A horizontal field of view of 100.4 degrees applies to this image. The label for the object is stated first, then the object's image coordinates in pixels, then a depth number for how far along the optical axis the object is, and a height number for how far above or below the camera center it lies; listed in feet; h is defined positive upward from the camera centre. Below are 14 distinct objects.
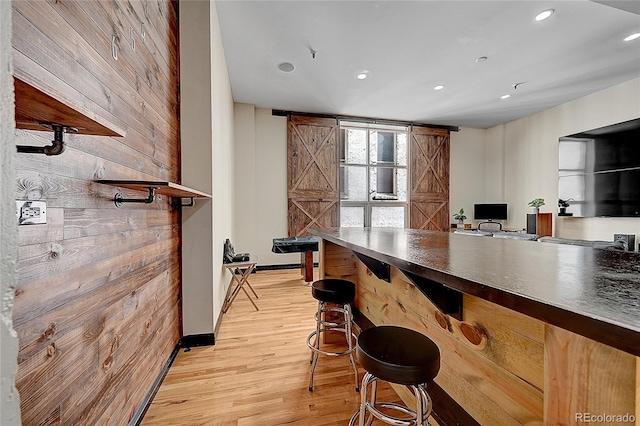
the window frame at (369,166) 19.92 +3.34
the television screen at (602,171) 13.48 +2.17
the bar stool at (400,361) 3.06 -1.79
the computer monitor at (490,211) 21.16 -0.10
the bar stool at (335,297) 6.00 -1.99
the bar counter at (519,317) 1.69 -1.03
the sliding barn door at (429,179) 20.97 +2.49
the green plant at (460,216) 21.29 -0.51
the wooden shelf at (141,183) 3.92 +0.39
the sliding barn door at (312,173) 18.34 +2.53
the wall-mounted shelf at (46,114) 1.48 +0.65
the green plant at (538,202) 17.76 +0.52
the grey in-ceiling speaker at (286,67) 12.43 +6.77
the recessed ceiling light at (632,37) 10.36 +6.80
